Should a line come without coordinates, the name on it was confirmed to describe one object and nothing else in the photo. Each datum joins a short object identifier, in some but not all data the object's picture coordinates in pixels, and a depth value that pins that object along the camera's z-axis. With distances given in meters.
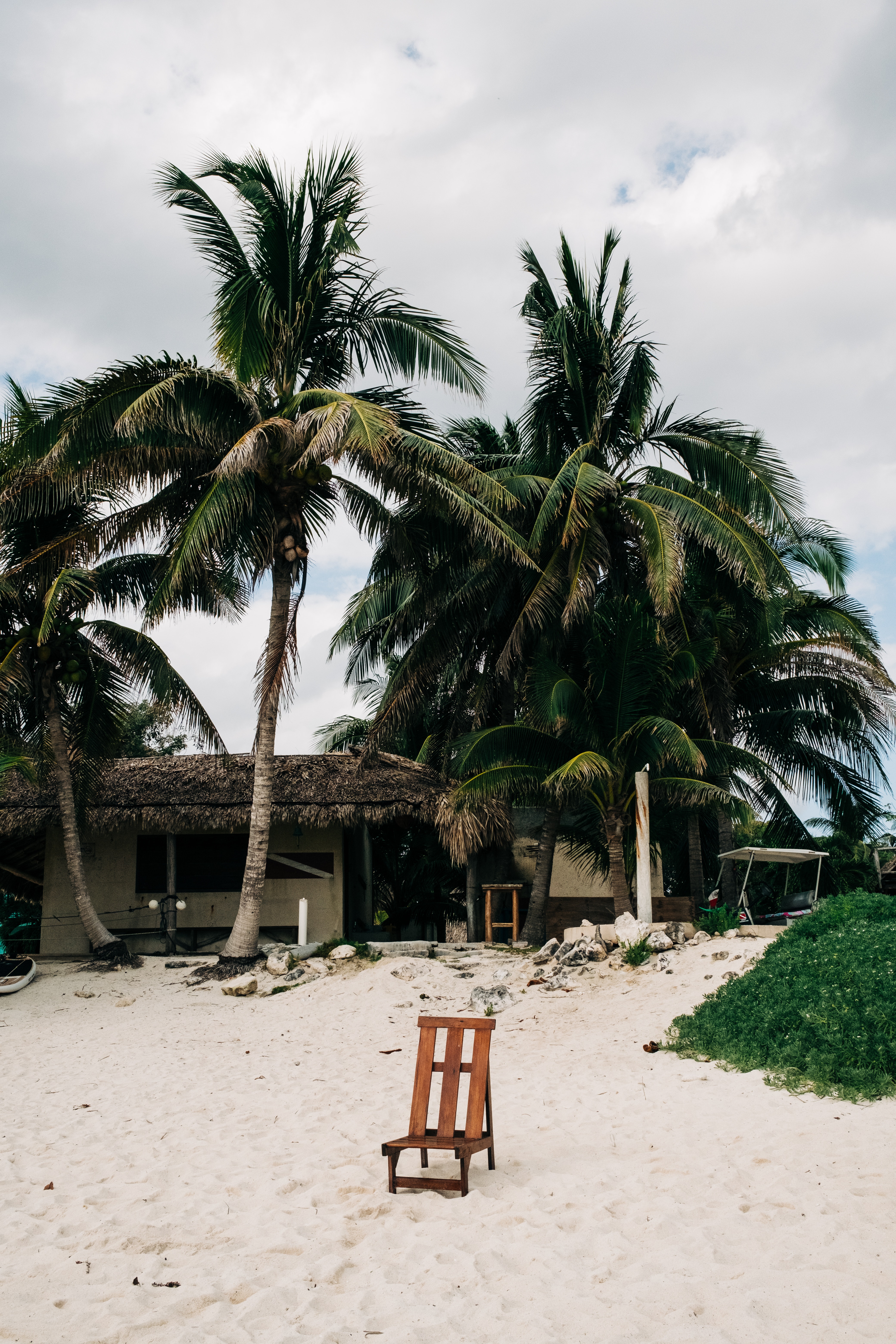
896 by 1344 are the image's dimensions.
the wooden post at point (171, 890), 14.20
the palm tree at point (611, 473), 13.10
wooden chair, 4.54
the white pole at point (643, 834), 11.49
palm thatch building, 14.20
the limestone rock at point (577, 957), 10.99
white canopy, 11.55
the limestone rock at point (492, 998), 9.98
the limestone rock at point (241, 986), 11.61
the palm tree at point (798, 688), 14.66
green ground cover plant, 5.95
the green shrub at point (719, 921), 11.04
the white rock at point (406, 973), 11.30
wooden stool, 14.14
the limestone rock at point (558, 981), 10.37
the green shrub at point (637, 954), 10.59
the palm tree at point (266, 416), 11.73
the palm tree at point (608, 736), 11.63
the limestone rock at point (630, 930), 11.05
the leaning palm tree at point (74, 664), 12.58
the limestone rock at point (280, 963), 12.20
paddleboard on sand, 11.67
